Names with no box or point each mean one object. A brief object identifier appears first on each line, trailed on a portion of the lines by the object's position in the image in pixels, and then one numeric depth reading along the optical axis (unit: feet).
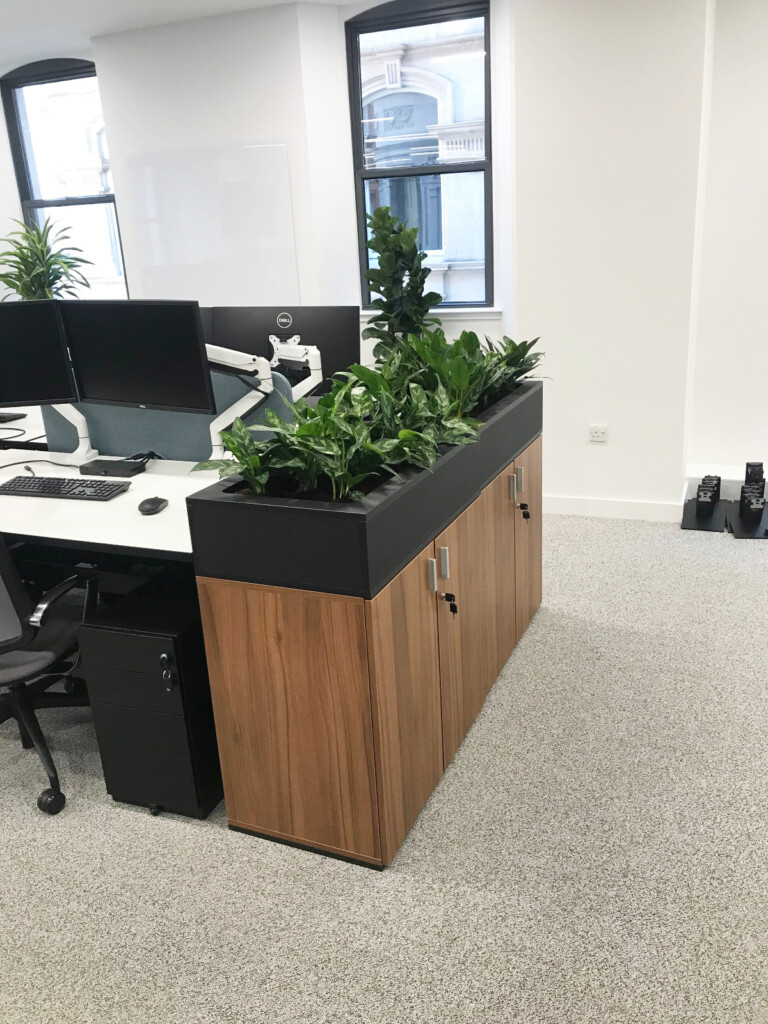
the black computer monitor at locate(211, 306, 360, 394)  9.58
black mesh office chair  6.56
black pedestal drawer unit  6.42
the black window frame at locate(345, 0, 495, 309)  14.53
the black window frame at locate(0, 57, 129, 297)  17.75
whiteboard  15.30
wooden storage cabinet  5.76
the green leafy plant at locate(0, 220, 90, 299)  16.44
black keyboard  7.95
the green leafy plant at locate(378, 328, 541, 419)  7.22
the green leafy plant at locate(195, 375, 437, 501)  5.68
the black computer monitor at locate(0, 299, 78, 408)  8.75
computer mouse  7.38
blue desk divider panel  8.69
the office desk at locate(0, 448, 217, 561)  6.71
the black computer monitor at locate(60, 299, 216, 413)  8.05
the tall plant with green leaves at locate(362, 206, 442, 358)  13.76
